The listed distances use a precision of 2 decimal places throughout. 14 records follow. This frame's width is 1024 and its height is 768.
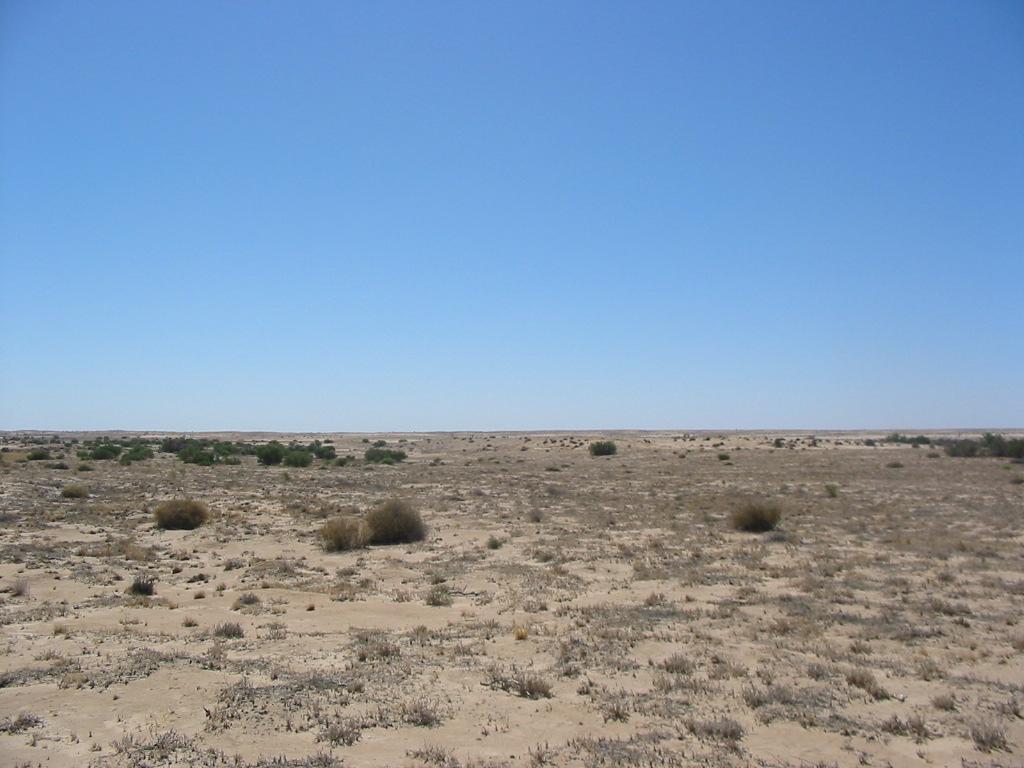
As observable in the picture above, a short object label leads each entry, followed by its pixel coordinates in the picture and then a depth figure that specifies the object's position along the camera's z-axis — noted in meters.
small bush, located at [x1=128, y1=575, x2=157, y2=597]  15.15
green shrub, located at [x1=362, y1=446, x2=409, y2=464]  63.12
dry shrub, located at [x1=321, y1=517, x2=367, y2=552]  21.25
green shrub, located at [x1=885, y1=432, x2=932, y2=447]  92.79
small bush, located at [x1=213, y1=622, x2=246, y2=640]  11.95
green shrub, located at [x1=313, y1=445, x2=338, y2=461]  66.44
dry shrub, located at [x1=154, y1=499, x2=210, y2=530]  24.03
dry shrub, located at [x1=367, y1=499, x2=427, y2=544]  22.31
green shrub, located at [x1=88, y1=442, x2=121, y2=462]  57.33
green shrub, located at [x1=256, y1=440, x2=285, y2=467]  57.22
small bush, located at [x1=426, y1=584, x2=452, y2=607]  14.55
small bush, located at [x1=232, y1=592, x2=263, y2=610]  14.32
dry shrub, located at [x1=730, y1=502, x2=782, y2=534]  23.30
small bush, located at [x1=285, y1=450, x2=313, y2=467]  55.10
